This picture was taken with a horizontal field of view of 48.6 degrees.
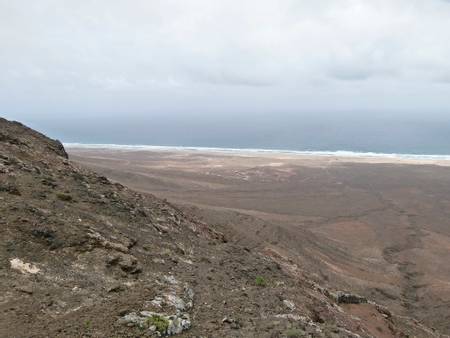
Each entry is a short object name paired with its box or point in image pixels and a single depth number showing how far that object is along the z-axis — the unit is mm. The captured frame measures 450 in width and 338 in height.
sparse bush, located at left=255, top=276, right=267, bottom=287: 15938
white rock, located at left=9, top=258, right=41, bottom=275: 11688
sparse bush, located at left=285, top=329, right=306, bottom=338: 10359
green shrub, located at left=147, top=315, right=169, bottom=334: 9898
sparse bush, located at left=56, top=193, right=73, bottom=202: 16294
